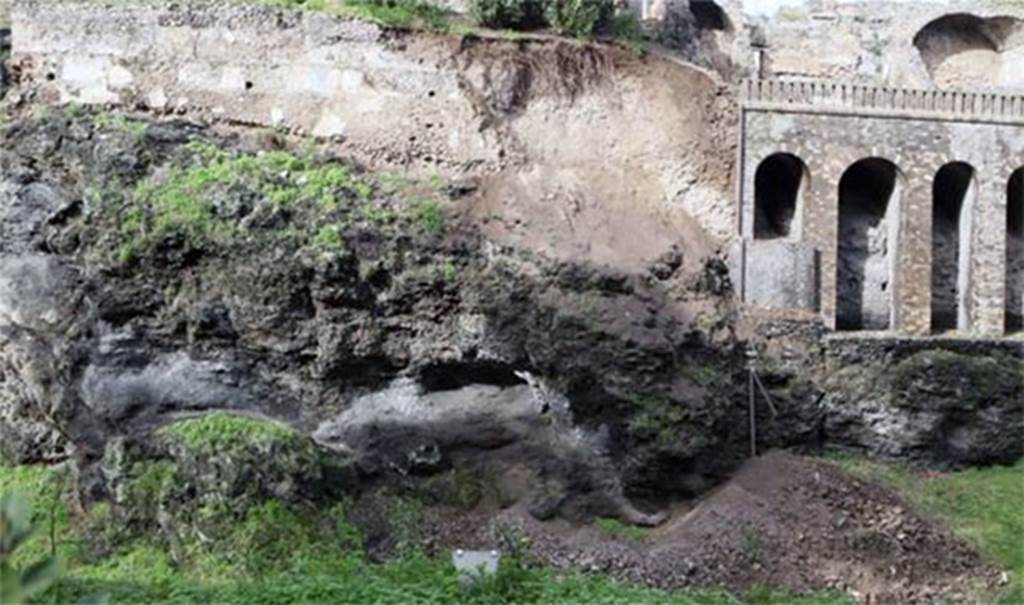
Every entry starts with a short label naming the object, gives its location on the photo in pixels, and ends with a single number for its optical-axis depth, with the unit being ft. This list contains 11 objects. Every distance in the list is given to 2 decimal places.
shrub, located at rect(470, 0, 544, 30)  76.18
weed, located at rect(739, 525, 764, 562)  57.88
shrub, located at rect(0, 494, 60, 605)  15.65
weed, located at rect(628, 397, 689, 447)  62.54
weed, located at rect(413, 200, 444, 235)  66.39
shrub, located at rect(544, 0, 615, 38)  76.69
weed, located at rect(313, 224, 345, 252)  63.82
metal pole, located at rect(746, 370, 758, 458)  66.90
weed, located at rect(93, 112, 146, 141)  68.08
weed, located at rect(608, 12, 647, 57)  77.10
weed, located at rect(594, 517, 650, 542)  59.88
